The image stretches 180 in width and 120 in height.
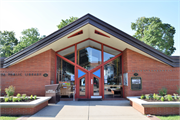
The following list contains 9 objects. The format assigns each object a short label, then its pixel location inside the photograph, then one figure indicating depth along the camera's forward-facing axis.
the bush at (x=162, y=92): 9.76
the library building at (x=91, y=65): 10.44
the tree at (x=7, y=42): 37.25
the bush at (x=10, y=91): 9.67
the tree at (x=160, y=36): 28.38
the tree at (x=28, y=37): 31.77
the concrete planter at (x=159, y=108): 7.52
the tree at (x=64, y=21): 32.29
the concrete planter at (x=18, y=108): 7.56
